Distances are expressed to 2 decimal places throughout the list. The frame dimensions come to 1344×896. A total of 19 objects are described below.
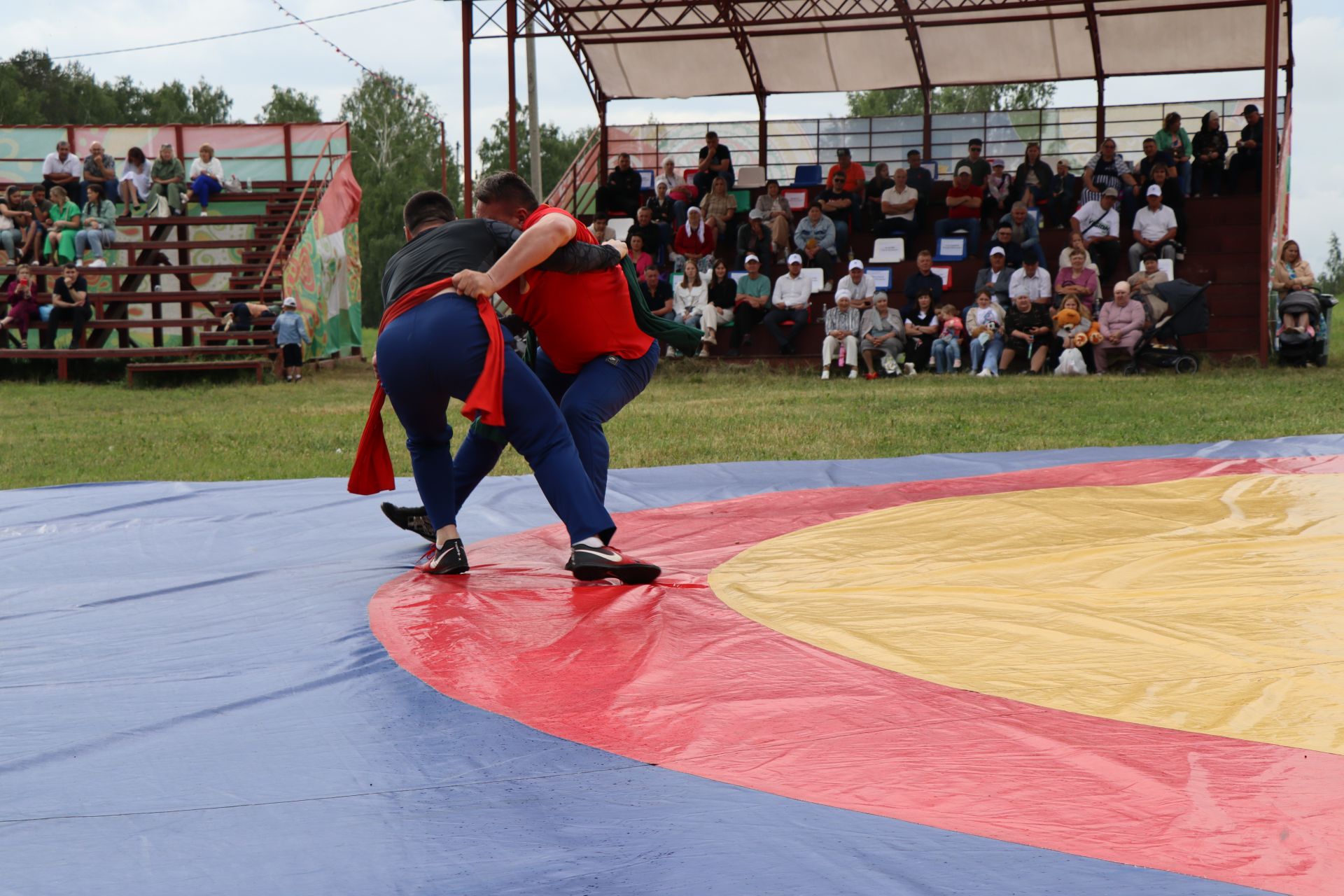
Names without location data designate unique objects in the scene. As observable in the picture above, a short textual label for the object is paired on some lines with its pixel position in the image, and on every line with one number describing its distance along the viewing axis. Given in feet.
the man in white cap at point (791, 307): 48.80
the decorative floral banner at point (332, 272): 57.98
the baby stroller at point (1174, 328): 42.06
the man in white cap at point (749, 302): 49.65
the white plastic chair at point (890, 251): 51.62
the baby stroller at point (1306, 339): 42.68
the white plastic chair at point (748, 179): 61.00
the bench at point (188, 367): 50.29
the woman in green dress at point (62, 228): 56.13
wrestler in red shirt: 13.83
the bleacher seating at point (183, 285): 52.54
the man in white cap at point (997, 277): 45.65
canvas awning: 58.44
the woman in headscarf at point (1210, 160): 52.26
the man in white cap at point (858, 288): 46.80
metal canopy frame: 53.21
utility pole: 78.33
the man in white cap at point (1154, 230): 46.50
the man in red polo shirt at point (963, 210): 50.98
